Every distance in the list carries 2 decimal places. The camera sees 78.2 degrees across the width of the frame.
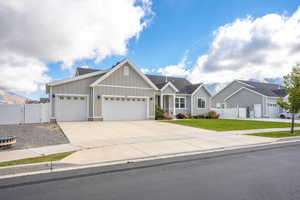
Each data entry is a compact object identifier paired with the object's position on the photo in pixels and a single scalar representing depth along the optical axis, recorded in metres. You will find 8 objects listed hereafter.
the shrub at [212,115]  26.19
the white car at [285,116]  30.59
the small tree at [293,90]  13.67
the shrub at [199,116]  25.62
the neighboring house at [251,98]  31.00
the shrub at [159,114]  21.73
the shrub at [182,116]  24.19
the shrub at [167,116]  21.86
